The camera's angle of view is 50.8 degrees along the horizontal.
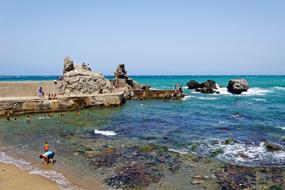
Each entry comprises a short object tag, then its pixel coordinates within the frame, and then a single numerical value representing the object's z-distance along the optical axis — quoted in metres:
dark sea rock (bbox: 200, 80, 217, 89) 78.88
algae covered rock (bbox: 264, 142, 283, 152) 22.34
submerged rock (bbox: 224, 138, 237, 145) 24.23
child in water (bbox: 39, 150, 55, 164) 18.39
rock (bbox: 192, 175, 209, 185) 15.80
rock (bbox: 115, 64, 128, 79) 60.86
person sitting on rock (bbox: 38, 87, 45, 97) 41.81
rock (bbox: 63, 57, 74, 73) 49.59
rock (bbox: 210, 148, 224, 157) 21.03
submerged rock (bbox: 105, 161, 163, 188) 15.48
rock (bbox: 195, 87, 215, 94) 73.95
